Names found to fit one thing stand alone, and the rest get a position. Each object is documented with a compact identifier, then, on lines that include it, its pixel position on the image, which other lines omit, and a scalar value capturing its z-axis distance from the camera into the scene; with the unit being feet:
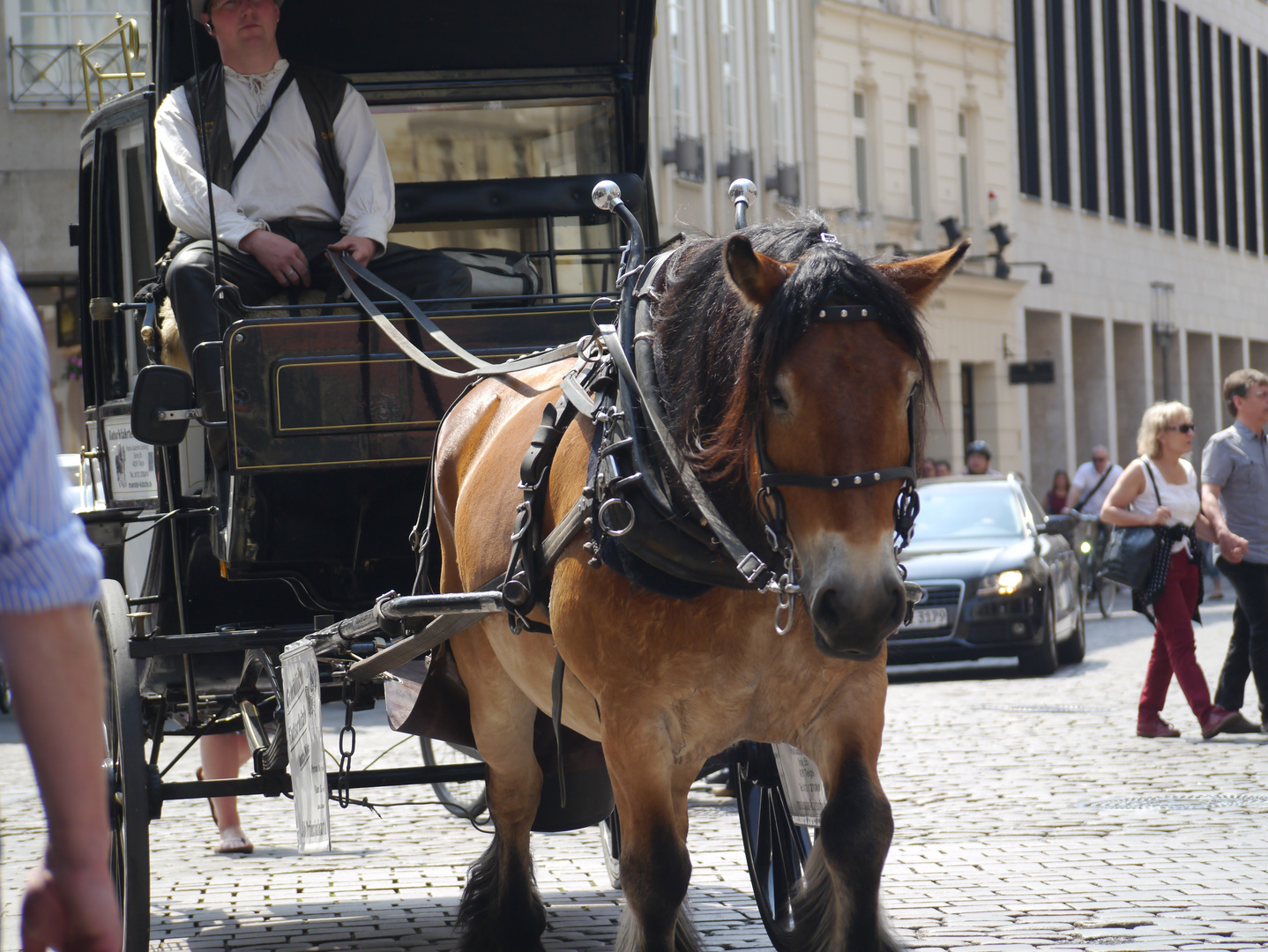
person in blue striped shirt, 10.19
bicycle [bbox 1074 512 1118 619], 135.95
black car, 89.71
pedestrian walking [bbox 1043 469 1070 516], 167.94
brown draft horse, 21.06
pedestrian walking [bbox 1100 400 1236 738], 65.21
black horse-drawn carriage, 32.89
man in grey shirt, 64.44
